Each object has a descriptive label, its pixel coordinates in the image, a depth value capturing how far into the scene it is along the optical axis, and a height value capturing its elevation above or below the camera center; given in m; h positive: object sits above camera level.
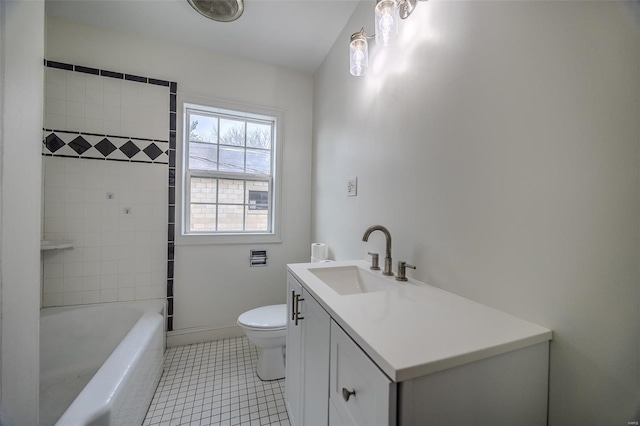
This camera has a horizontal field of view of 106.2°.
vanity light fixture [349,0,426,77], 1.06 +0.89
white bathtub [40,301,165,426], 0.94 -0.86
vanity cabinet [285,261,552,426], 0.50 -0.36
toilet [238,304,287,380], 1.58 -0.84
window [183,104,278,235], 2.15 +0.35
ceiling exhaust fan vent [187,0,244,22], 1.59 +1.37
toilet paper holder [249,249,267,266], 2.27 -0.46
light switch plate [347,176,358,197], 1.61 +0.17
